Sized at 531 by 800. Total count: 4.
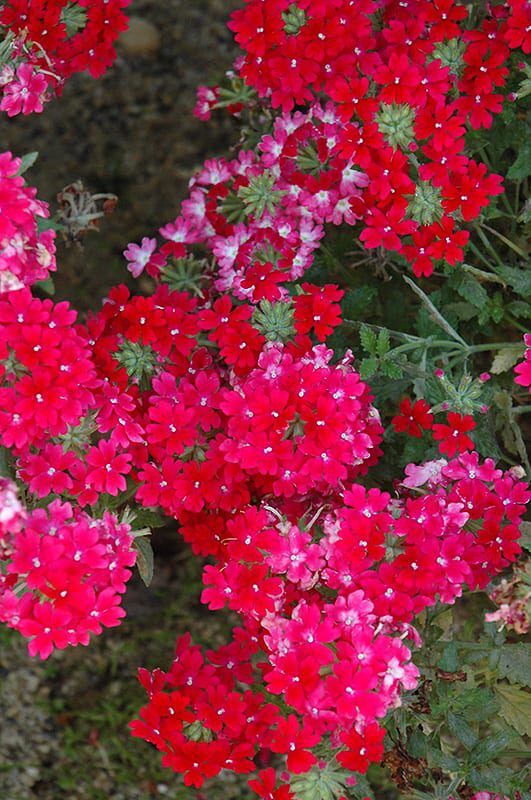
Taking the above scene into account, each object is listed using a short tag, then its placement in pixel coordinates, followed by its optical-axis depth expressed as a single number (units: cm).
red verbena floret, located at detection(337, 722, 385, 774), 94
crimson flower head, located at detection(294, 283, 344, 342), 100
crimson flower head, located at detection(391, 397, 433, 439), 100
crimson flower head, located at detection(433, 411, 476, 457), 98
